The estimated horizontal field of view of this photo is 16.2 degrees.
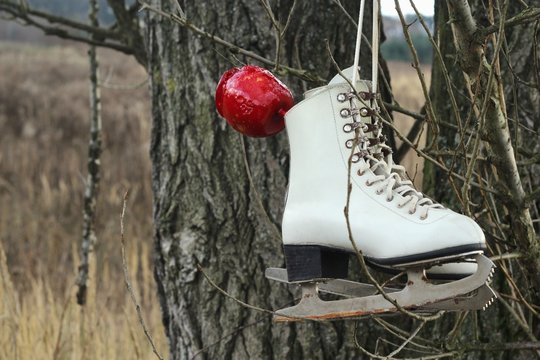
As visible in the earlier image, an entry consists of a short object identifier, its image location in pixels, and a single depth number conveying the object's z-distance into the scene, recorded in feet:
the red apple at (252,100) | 6.47
